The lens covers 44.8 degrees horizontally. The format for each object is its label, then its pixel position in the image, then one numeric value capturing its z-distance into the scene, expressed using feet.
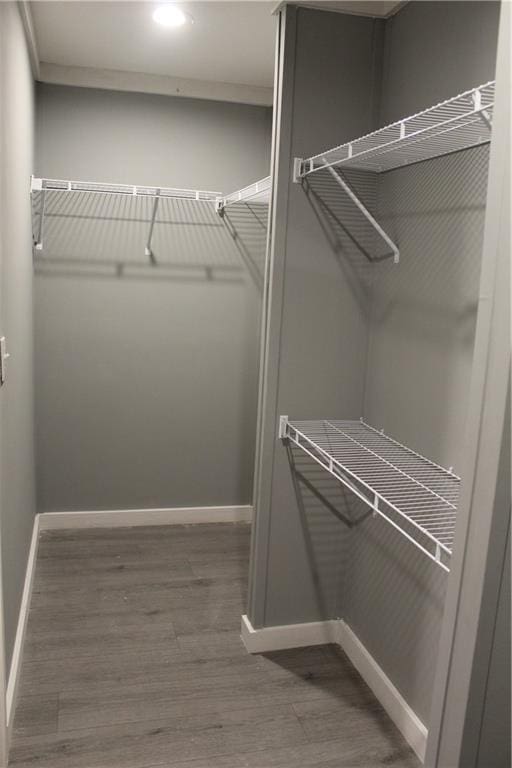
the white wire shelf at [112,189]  9.07
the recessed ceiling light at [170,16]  7.31
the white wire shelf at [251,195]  8.08
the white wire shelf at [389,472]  5.01
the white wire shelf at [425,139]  4.20
